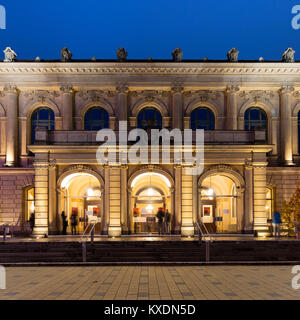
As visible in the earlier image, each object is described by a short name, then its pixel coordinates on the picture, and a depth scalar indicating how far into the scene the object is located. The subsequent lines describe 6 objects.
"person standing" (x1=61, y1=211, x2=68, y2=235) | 26.94
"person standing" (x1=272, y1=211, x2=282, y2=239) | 23.70
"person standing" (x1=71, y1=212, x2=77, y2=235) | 27.47
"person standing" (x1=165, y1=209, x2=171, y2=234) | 27.23
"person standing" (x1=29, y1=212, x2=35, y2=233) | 28.63
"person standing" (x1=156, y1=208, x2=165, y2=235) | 27.39
